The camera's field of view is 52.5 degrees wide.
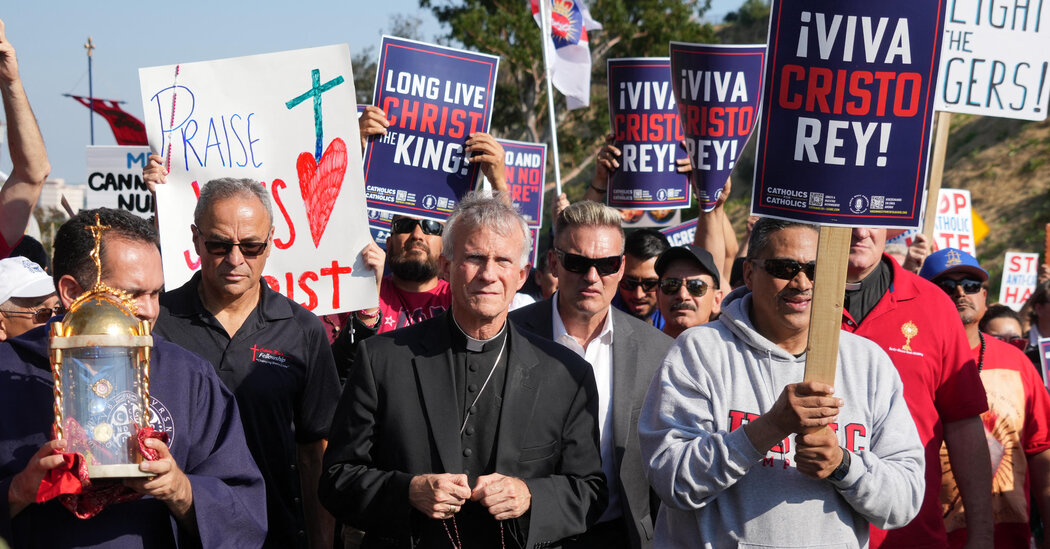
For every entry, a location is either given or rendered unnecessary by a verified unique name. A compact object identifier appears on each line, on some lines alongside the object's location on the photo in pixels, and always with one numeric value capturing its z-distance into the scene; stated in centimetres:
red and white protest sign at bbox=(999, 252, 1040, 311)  1205
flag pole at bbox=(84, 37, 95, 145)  1073
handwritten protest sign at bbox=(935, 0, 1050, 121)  679
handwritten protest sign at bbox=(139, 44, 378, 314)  520
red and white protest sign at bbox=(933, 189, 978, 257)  1041
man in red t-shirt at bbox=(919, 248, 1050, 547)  500
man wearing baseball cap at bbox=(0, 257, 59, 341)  431
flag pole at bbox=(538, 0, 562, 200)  1195
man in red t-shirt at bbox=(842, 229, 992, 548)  427
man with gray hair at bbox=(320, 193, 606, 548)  343
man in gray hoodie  337
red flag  1061
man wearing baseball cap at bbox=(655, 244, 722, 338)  566
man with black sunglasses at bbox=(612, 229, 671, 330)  609
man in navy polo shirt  411
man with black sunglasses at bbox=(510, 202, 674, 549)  415
